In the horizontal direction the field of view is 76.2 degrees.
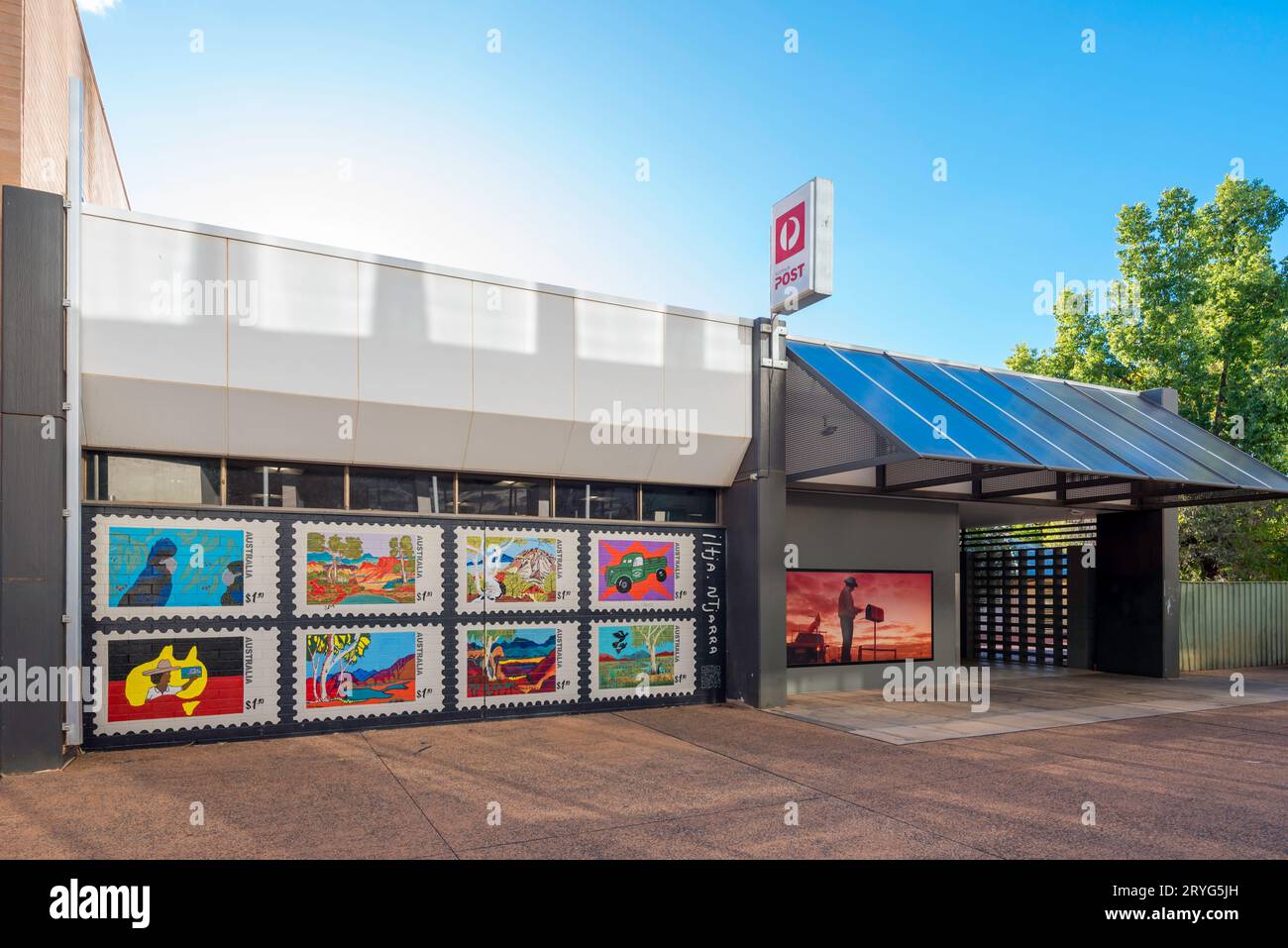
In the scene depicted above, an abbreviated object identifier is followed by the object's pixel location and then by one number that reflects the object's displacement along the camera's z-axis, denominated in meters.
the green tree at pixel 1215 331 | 26.33
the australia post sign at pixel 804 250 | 13.06
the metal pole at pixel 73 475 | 9.44
